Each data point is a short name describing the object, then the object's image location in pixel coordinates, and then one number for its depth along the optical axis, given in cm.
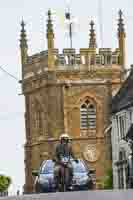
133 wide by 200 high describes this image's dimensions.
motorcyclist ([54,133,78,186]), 3606
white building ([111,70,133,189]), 10300
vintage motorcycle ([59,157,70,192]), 3588
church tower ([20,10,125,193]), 12325
